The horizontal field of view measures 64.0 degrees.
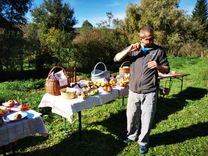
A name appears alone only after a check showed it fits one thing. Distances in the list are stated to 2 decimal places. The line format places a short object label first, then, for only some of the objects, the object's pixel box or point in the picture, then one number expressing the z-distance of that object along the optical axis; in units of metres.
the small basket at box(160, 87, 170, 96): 5.02
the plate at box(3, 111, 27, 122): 2.47
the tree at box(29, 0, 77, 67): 20.15
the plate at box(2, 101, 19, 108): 2.79
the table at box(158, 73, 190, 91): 5.21
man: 2.58
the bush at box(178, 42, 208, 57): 15.29
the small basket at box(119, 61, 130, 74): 4.29
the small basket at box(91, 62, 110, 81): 3.91
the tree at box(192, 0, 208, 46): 29.81
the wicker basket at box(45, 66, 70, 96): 3.21
